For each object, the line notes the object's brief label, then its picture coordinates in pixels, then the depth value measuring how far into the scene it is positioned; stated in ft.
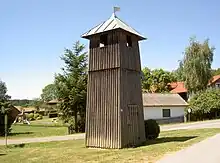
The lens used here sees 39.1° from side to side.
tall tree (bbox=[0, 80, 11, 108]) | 125.53
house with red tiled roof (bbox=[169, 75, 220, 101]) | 206.30
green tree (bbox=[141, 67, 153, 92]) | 233.72
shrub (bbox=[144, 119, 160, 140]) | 62.64
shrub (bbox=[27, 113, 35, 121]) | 261.52
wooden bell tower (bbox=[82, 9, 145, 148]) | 53.42
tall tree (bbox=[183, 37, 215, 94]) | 169.68
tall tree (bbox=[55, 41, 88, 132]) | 115.65
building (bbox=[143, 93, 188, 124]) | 138.53
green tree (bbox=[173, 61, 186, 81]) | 175.42
